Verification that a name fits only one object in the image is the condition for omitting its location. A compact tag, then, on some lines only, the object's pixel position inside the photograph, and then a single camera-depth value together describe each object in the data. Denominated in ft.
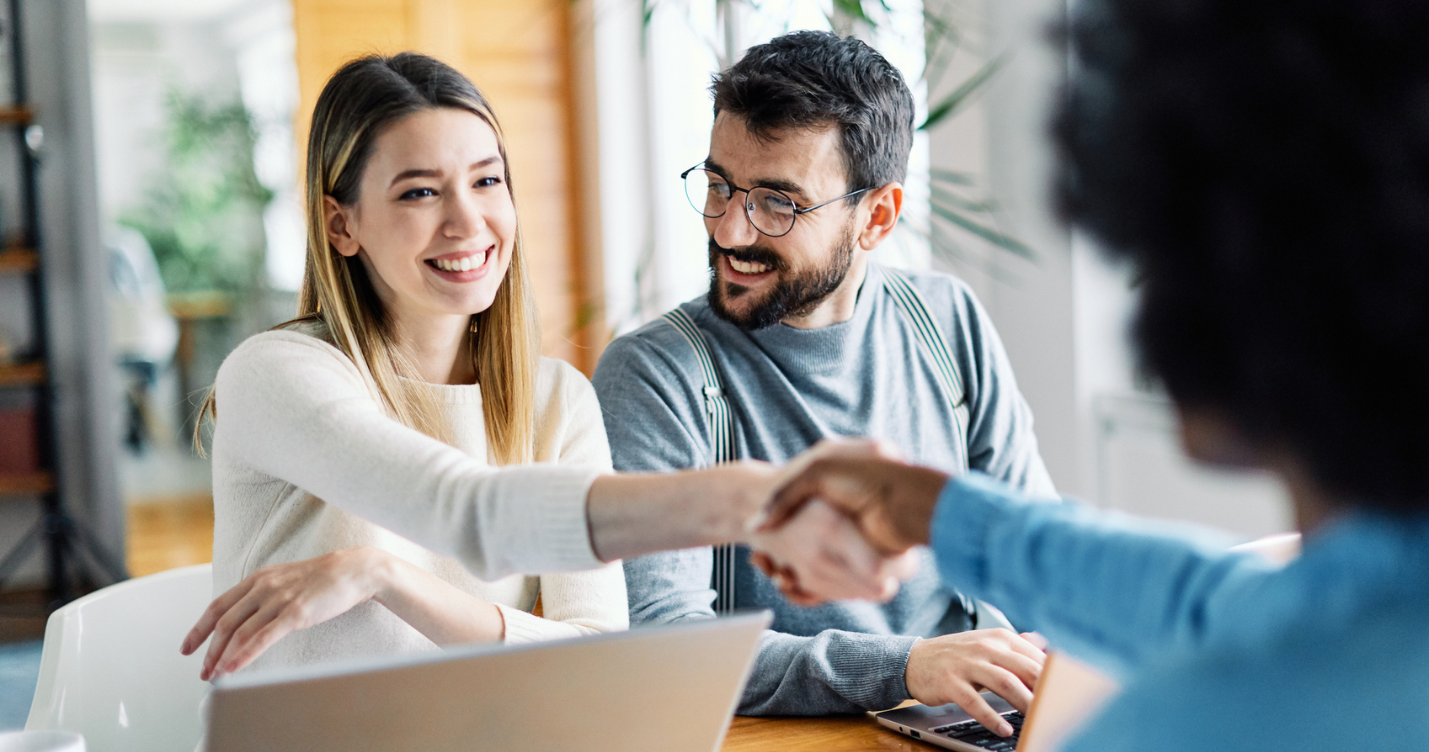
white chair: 4.30
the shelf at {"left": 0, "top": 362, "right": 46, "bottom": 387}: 13.99
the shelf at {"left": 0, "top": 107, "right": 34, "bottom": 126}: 13.82
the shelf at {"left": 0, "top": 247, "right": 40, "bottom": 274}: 13.80
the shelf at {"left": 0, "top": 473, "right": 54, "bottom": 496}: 14.12
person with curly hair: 1.58
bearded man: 5.29
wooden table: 3.83
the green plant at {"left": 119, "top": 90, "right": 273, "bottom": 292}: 14.85
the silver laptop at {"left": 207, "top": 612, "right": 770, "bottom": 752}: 2.13
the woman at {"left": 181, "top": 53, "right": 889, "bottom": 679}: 3.13
